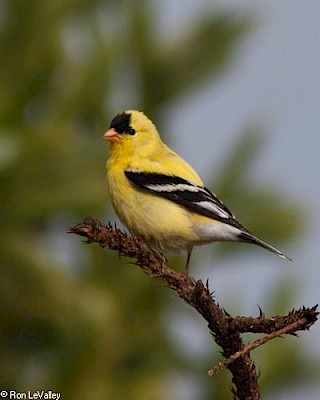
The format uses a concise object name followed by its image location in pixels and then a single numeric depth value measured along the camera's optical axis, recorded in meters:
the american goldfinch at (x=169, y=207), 8.25
